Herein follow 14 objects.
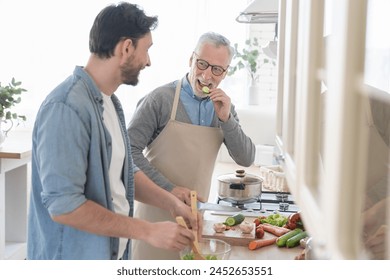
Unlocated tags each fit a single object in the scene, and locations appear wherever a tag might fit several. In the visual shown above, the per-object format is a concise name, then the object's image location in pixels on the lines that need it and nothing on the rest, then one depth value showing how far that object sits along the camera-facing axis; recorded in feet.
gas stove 6.47
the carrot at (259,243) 5.15
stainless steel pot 6.55
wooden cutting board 5.24
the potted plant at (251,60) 16.56
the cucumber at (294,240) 5.19
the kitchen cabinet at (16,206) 9.98
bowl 4.53
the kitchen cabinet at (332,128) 1.63
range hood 5.99
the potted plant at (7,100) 9.29
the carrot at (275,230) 5.47
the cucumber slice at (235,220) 5.65
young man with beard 3.84
